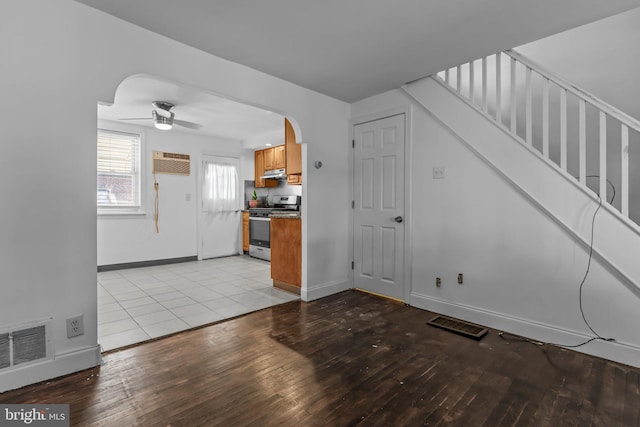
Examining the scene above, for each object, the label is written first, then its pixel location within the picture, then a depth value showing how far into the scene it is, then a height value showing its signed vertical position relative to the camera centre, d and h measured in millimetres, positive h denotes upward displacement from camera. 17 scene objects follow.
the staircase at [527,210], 2230 +9
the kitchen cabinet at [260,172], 6739 +873
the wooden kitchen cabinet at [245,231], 6602 -468
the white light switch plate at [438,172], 3125 +410
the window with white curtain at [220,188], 6141 +466
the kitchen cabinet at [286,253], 3764 -564
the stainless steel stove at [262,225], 6012 -307
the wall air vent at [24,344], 1801 -843
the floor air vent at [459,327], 2604 -1078
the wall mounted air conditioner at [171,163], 5449 +888
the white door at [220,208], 6121 +47
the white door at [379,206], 3486 +56
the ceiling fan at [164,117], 4020 +1282
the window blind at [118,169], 4992 +691
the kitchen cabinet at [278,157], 6172 +1116
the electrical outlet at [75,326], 2002 -794
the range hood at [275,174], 6218 +777
